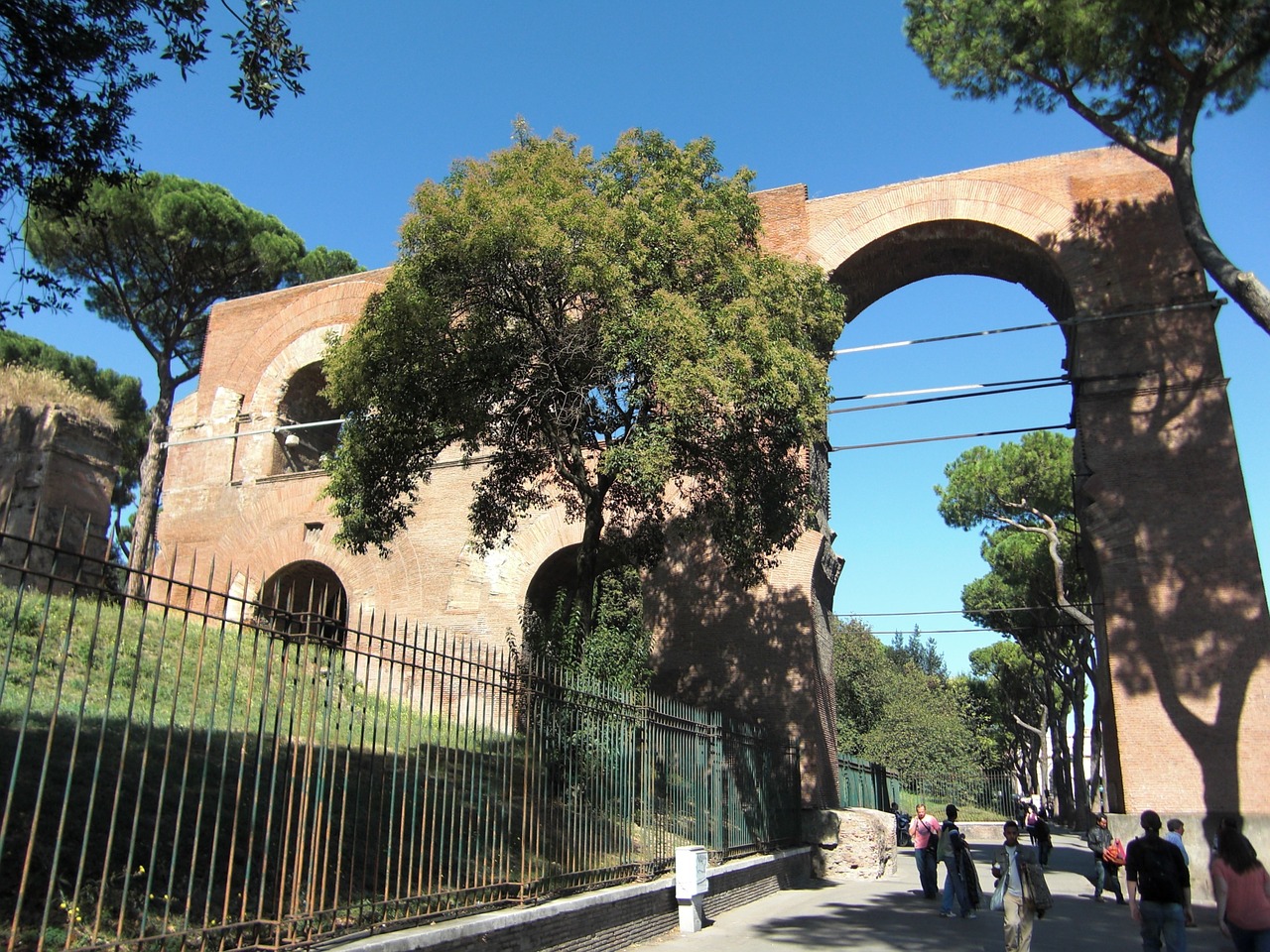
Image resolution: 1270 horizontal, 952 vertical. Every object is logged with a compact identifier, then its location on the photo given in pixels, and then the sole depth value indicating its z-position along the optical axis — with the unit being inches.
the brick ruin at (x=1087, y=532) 408.5
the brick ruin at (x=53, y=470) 493.4
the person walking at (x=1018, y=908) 220.5
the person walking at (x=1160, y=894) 195.0
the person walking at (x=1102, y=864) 388.2
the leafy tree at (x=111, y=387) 876.0
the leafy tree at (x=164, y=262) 688.4
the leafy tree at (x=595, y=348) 327.0
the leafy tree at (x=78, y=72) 234.1
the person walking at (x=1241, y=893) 172.2
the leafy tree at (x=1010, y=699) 1341.0
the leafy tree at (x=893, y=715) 1063.0
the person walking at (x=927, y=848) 386.0
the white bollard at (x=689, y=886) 293.3
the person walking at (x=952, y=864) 334.0
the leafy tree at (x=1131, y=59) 336.5
